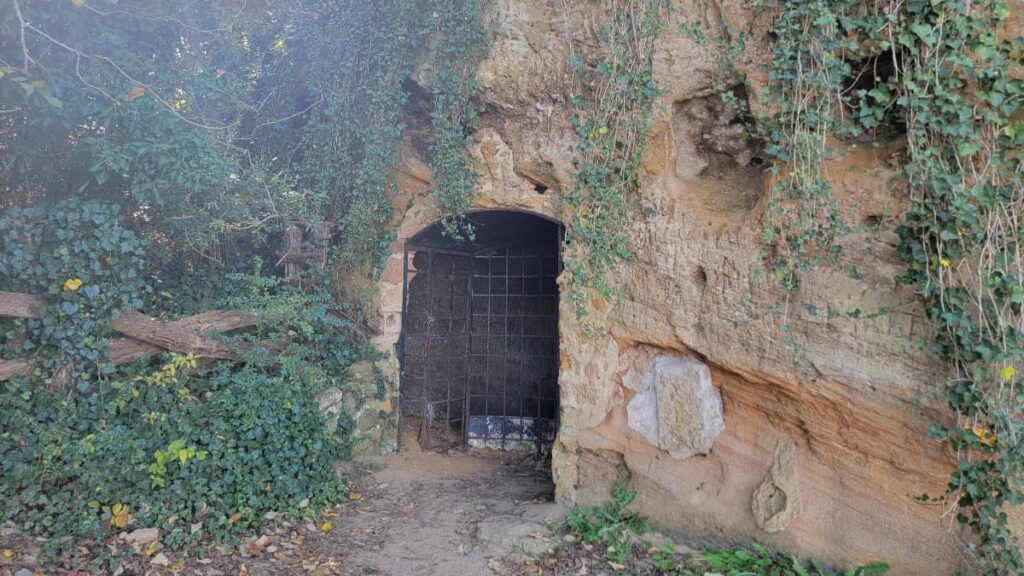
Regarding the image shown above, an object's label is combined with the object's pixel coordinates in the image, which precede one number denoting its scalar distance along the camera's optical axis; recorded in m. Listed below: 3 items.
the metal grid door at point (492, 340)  6.94
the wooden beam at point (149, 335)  4.09
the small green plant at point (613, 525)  4.15
